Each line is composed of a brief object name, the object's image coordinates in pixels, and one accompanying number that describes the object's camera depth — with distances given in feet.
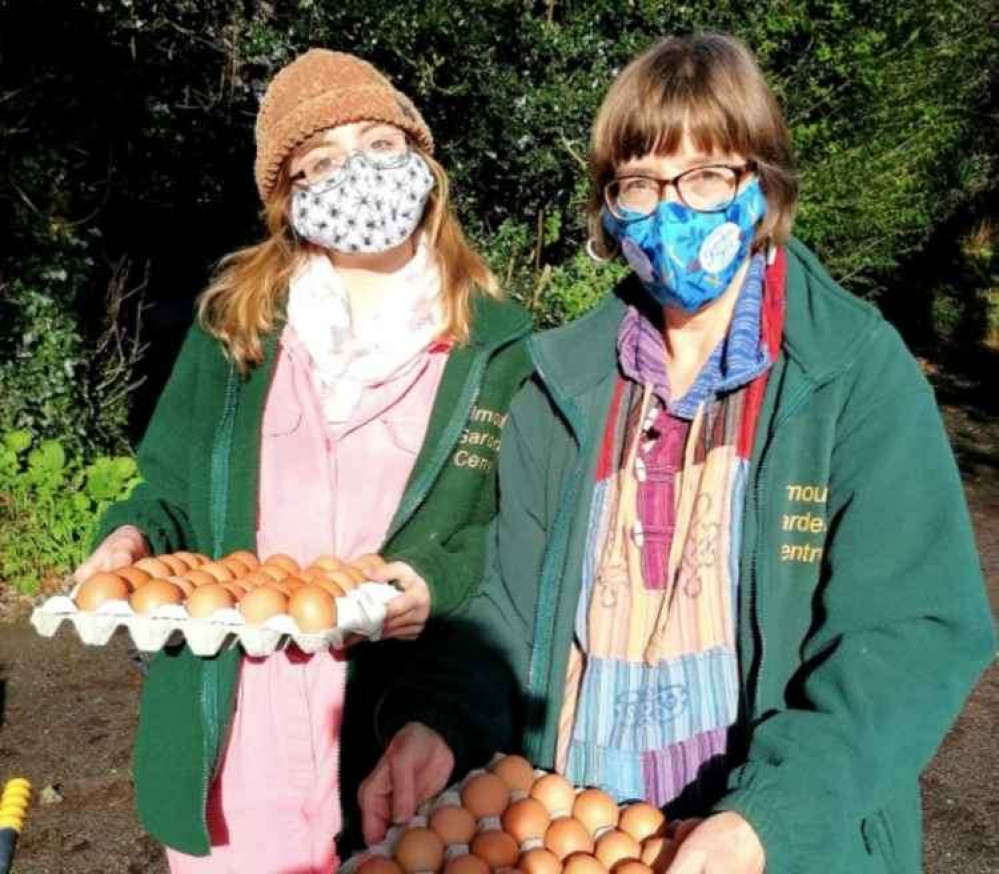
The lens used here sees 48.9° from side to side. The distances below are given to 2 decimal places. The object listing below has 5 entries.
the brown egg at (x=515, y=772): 6.14
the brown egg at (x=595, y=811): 5.95
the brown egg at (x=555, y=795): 6.07
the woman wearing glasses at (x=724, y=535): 5.35
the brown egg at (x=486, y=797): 5.97
